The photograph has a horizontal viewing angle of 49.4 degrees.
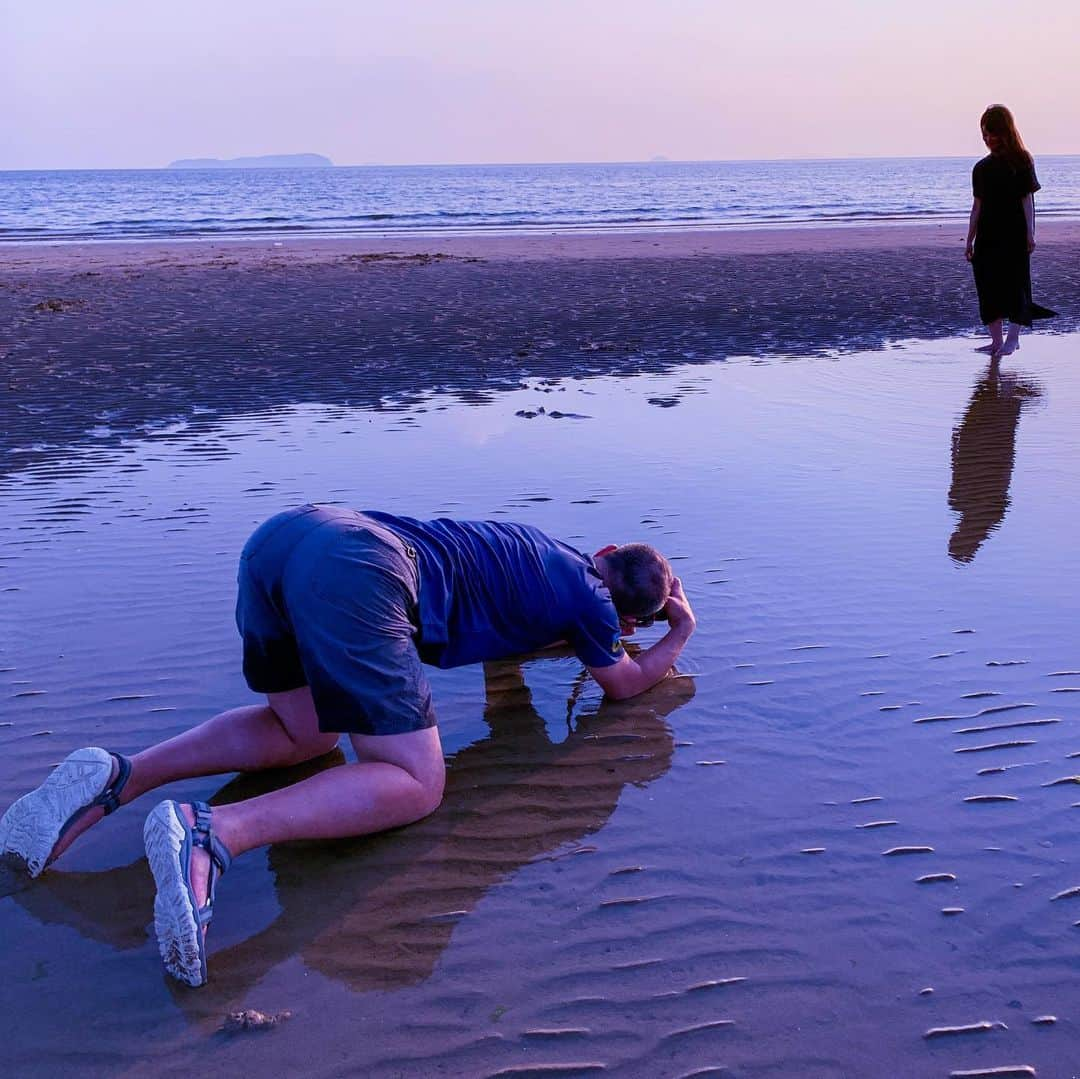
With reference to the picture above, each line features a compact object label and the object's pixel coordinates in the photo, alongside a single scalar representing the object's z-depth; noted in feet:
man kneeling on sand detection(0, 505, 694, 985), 9.68
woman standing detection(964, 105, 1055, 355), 30.58
